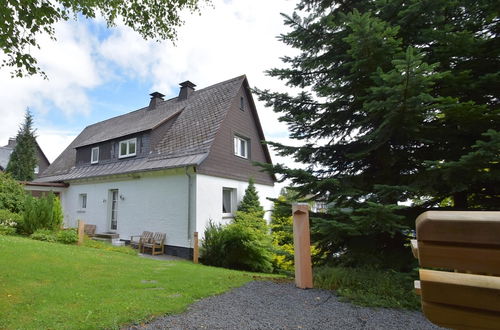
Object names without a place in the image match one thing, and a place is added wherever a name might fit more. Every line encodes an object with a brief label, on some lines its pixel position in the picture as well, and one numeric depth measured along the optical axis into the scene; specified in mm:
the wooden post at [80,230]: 11003
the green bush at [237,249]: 10055
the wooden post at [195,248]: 10617
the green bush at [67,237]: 11008
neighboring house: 31925
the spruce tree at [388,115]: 4188
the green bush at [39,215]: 11797
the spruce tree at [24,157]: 26672
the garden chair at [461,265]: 893
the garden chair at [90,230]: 14852
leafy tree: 5591
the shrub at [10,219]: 12243
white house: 12055
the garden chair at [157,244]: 11992
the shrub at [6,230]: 11552
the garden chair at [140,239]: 12344
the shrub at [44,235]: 10914
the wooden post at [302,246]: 4816
